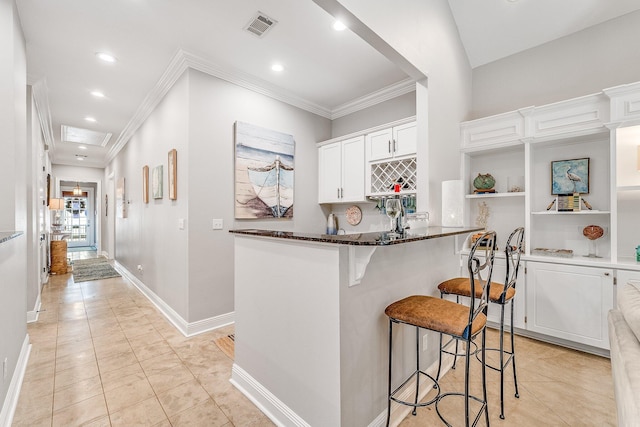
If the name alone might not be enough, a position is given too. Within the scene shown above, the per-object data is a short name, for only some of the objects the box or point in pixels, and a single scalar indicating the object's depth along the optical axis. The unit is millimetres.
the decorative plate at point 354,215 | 4214
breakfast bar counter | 1426
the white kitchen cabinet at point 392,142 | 3316
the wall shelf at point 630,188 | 2269
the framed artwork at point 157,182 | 3679
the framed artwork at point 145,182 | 4223
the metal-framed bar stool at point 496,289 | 1745
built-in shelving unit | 2369
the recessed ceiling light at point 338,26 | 2498
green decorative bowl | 3164
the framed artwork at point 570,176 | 2719
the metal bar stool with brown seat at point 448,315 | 1306
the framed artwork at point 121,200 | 5669
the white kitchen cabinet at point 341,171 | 3853
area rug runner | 5512
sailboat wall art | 3352
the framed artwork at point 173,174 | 3213
